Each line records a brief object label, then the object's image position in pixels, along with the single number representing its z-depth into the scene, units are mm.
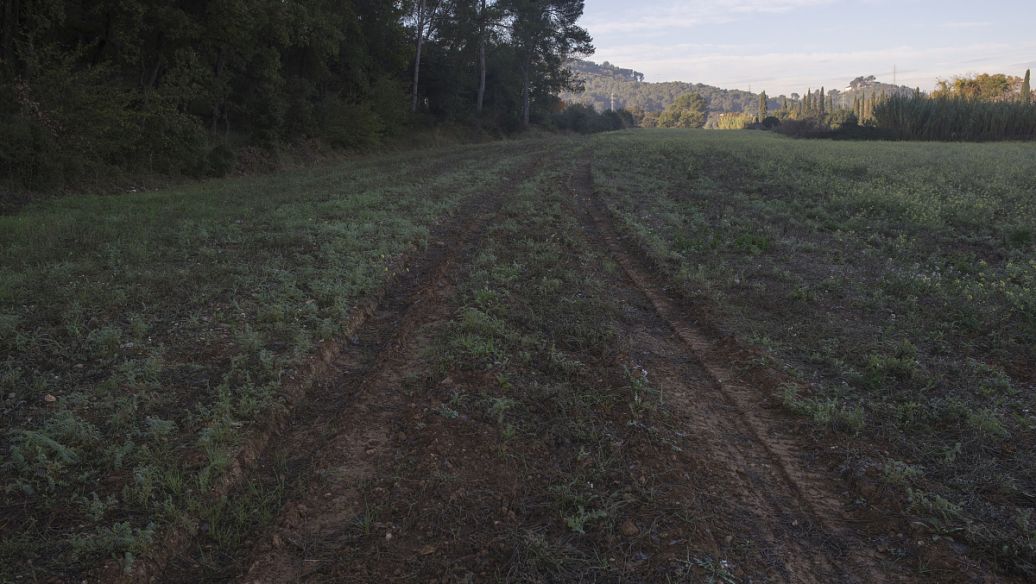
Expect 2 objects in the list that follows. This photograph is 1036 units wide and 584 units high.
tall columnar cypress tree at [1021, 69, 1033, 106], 44022
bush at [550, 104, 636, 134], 64188
